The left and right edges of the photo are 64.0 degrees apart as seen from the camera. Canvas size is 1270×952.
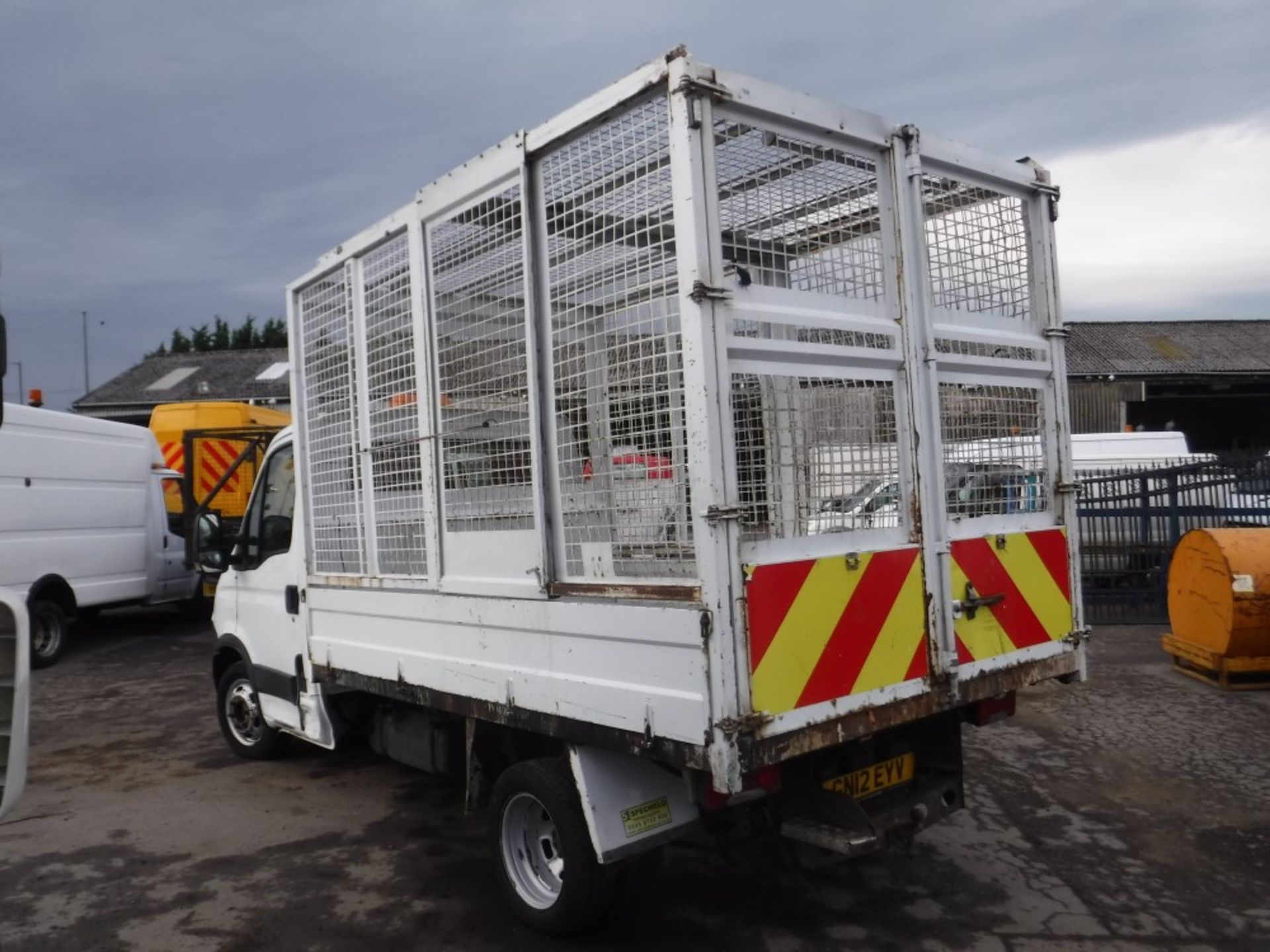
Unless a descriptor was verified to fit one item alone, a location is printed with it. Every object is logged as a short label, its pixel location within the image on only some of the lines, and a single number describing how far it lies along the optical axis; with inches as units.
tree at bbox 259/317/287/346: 1839.3
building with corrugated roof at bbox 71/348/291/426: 1198.9
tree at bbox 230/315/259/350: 1898.4
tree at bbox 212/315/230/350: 1909.4
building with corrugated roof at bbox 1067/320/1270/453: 981.2
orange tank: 279.0
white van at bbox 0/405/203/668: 410.3
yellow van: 525.0
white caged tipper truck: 123.9
